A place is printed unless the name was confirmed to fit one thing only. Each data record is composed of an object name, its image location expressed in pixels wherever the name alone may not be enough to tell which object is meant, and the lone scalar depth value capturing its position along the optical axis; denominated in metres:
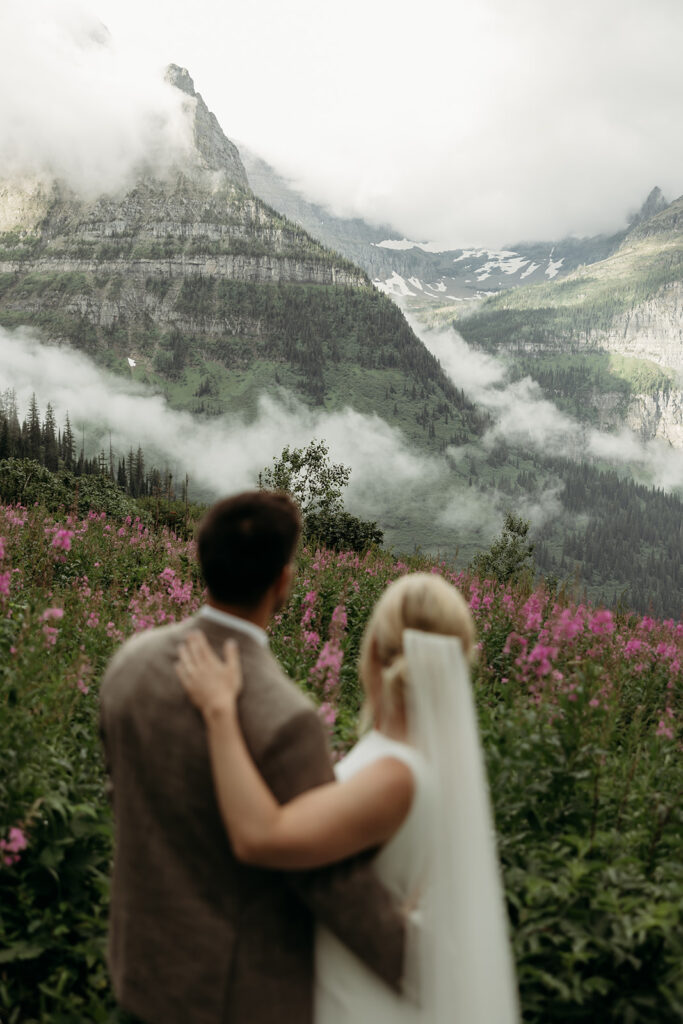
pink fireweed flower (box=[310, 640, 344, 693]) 4.41
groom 1.89
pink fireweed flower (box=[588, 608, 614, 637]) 5.69
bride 1.93
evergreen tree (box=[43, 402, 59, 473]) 114.86
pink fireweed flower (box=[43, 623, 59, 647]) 4.96
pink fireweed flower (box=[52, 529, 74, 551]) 8.13
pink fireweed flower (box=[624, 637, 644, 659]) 8.05
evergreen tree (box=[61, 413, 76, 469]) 122.16
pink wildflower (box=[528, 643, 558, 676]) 4.96
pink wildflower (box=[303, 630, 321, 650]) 6.86
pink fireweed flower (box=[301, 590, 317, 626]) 7.66
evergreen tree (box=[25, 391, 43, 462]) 112.37
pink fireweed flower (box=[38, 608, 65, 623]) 4.74
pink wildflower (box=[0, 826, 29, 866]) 3.43
